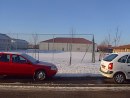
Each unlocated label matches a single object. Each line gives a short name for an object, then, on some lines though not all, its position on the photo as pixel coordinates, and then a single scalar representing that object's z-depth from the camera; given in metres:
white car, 5.50
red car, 5.85
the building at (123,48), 20.89
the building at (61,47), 17.93
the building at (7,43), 11.63
